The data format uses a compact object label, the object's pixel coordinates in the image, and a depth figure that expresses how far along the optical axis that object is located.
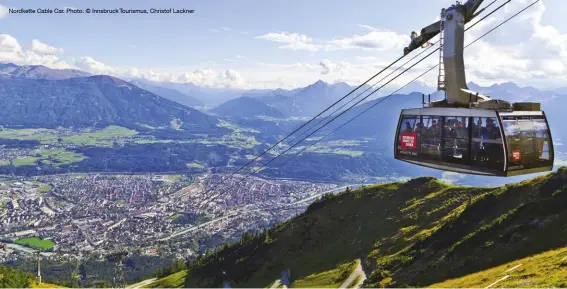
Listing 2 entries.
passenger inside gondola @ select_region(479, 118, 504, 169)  23.61
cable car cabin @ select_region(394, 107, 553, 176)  23.55
